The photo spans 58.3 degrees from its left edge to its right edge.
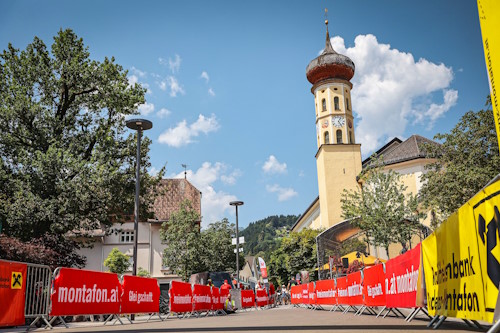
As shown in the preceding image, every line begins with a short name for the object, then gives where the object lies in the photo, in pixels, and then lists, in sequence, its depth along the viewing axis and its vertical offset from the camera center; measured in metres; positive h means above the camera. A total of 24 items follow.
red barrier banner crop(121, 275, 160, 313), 13.09 -0.49
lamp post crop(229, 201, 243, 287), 34.53 +5.48
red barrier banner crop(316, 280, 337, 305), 17.36 -0.76
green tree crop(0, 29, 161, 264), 22.30 +7.25
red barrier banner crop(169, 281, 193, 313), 15.67 -0.69
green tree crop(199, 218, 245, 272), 43.09 +3.10
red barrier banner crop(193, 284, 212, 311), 17.73 -0.84
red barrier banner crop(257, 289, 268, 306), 31.23 -1.52
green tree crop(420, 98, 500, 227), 26.72 +6.51
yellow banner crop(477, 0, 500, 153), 4.15 +2.15
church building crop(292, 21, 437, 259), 53.97 +16.63
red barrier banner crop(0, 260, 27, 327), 8.73 -0.19
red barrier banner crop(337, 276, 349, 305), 15.30 -0.63
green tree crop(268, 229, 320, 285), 54.97 +2.80
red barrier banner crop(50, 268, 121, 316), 10.14 -0.30
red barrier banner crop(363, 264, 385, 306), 11.04 -0.34
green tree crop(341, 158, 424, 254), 35.91 +4.84
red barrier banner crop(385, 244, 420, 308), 8.54 -0.17
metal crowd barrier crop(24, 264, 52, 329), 9.83 -0.23
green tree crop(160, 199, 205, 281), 40.69 +2.87
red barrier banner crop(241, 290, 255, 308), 27.67 -1.44
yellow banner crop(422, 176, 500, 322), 4.68 +0.12
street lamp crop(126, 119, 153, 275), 17.28 +6.04
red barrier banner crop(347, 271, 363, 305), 13.34 -0.49
